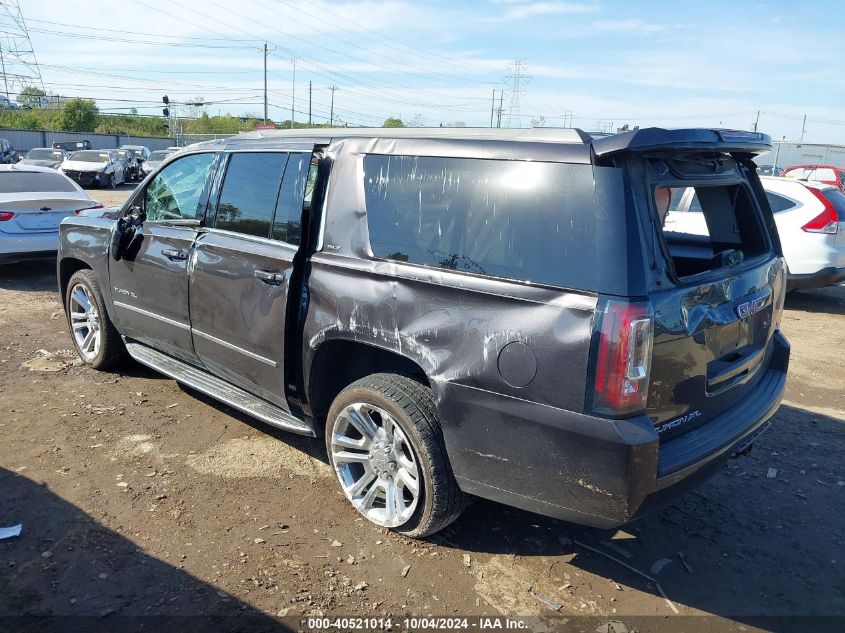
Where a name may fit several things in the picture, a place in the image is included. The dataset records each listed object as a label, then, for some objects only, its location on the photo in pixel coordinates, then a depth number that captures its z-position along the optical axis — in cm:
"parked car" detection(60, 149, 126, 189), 2677
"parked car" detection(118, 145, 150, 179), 3340
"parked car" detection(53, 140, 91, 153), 3981
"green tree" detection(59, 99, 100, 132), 6888
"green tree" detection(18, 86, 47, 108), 7925
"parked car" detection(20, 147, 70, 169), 2839
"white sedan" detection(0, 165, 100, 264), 855
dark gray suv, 256
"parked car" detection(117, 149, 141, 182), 2917
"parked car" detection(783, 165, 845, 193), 1877
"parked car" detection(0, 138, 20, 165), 2753
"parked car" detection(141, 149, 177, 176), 2788
